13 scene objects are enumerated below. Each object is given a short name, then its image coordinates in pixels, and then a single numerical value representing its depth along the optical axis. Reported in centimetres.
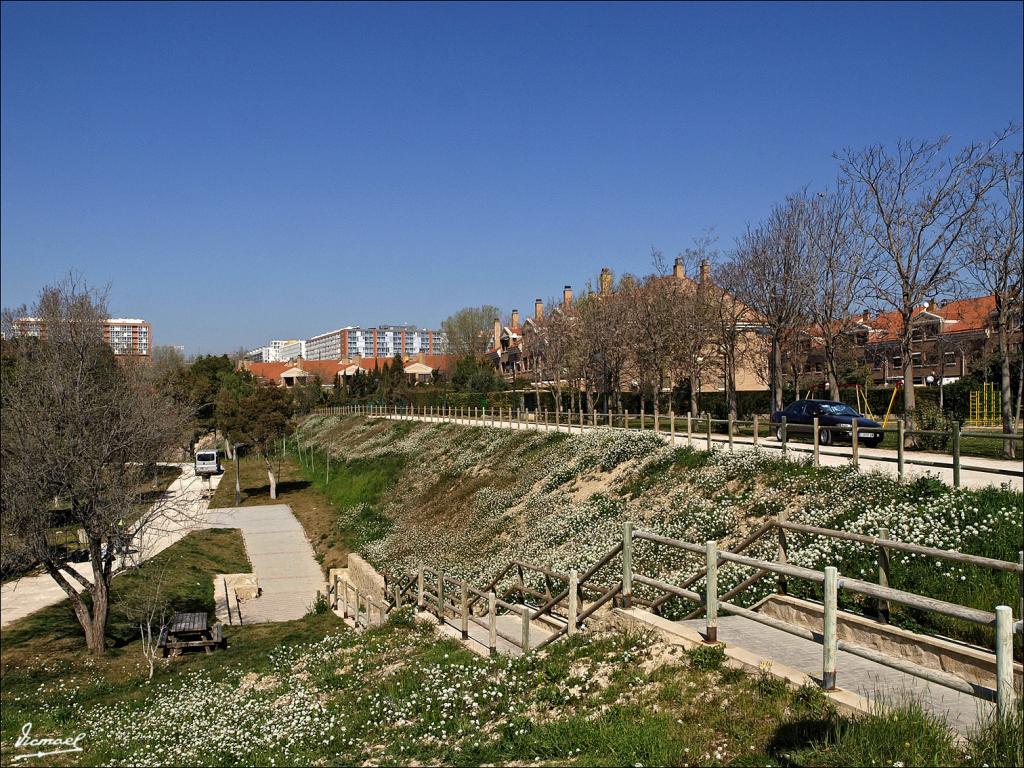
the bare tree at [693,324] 4403
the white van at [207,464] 6439
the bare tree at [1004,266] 2545
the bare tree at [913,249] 2945
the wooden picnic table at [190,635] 2106
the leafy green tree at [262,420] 5375
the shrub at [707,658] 783
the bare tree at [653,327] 4616
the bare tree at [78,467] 2170
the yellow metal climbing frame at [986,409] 3712
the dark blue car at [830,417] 2614
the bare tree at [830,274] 3656
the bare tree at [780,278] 3753
